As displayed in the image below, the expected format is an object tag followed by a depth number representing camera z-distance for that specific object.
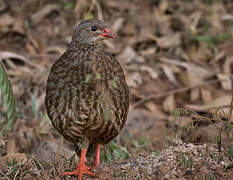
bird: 8.51
